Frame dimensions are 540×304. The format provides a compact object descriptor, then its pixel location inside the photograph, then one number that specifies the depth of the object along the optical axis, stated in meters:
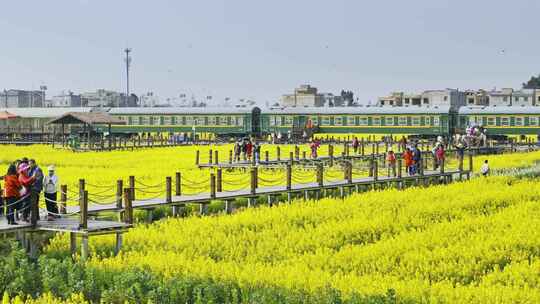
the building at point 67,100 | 164.75
